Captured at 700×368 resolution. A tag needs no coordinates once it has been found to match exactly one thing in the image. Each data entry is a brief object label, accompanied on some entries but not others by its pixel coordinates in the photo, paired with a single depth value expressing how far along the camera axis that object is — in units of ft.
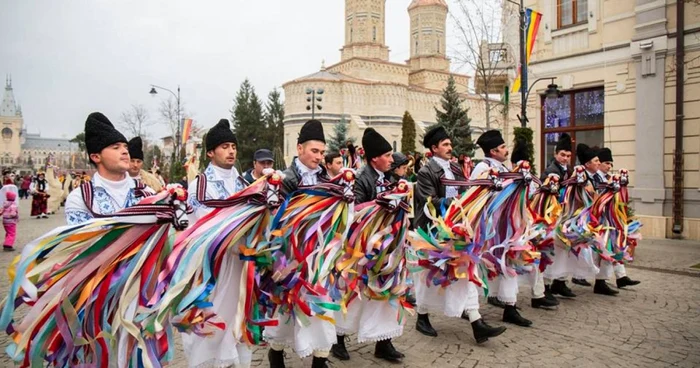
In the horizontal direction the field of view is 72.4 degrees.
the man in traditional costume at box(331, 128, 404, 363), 15.10
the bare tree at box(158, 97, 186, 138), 127.75
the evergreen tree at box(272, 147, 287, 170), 152.51
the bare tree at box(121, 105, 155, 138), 135.73
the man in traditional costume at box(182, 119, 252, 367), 12.13
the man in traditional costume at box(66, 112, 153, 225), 11.09
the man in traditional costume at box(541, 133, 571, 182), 23.24
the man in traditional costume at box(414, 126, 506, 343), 16.67
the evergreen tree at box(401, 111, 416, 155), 133.90
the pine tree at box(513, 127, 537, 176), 41.57
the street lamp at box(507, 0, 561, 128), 40.71
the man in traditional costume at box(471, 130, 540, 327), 18.31
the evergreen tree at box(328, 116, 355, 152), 135.74
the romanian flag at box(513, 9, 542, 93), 42.50
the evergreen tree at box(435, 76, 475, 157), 94.17
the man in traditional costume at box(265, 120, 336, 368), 13.32
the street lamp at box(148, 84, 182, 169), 100.53
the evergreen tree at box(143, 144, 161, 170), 178.66
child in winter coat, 38.16
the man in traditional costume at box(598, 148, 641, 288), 24.09
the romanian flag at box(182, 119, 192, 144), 75.99
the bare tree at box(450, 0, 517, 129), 58.70
